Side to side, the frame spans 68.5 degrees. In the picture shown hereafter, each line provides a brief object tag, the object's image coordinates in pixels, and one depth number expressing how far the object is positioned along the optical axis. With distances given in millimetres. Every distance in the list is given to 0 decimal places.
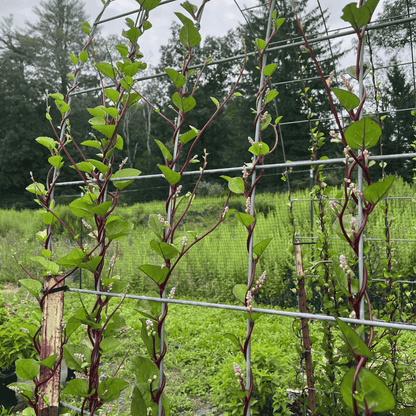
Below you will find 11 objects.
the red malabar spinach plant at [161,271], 705
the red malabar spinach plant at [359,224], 509
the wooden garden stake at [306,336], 1462
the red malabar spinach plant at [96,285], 775
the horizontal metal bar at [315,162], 637
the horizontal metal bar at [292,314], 538
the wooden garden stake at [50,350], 855
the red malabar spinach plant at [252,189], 745
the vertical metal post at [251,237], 749
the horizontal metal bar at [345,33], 861
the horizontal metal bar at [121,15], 1237
